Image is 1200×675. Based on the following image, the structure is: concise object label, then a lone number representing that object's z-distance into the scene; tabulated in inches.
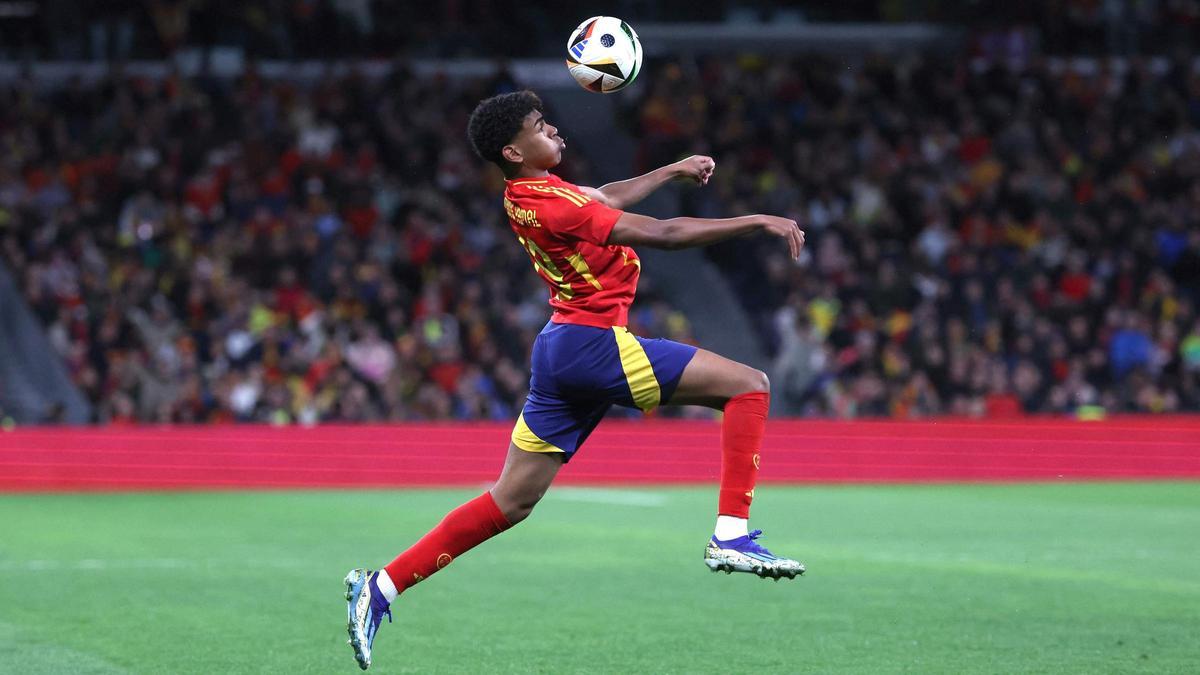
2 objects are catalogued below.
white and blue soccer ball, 561.9
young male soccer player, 526.6
